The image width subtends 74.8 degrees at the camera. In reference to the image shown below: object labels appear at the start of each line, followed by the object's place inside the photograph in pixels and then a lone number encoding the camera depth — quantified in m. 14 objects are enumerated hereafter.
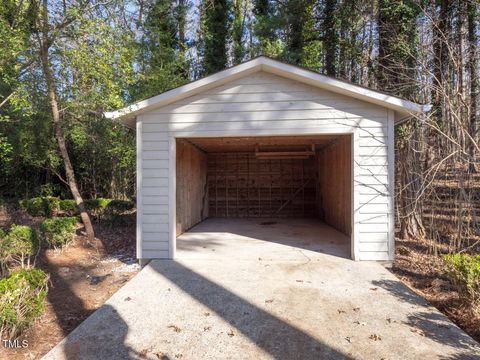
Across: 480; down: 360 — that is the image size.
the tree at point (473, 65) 5.08
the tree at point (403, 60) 6.91
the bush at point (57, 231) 6.00
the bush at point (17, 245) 4.70
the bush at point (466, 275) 3.17
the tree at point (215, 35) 13.73
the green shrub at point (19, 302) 2.70
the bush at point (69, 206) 10.02
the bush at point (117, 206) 9.33
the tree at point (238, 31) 14.08
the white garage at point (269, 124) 4.84
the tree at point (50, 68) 5.85
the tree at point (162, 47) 9.46
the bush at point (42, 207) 9.78
